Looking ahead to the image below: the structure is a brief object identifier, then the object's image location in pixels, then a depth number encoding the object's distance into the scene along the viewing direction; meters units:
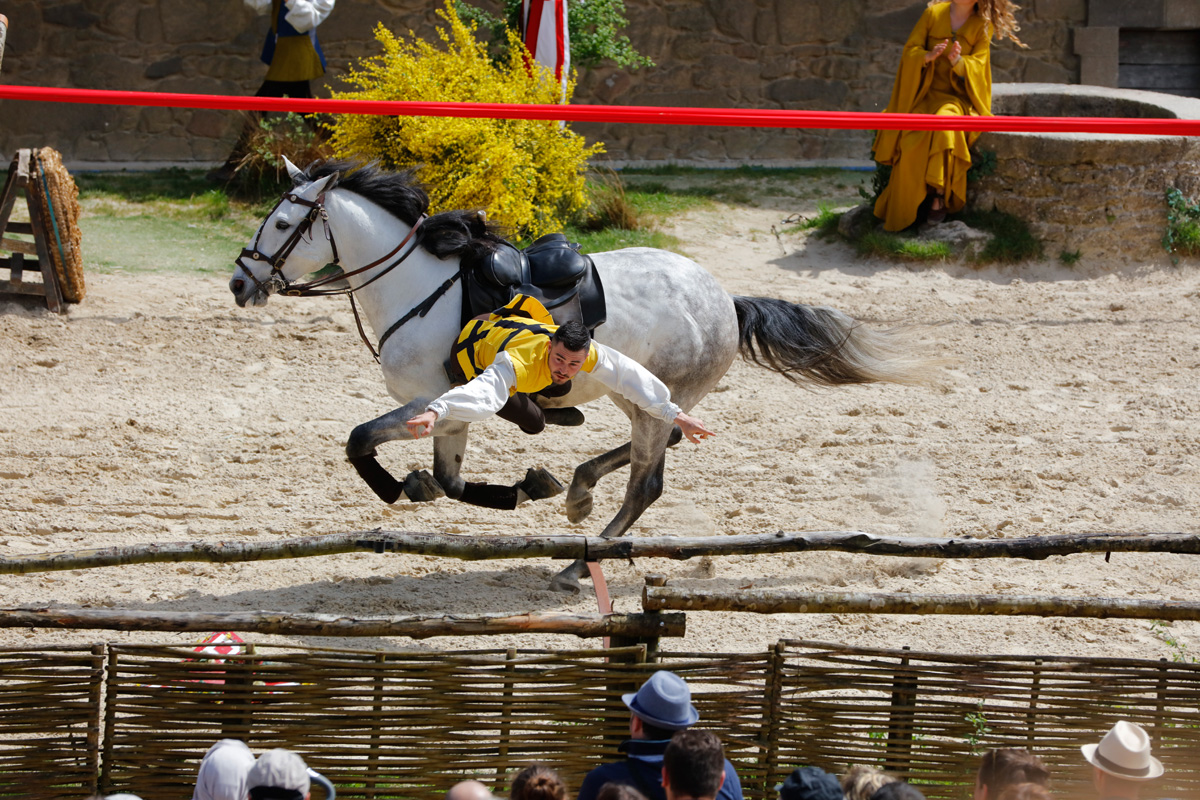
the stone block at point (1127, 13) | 24.55
